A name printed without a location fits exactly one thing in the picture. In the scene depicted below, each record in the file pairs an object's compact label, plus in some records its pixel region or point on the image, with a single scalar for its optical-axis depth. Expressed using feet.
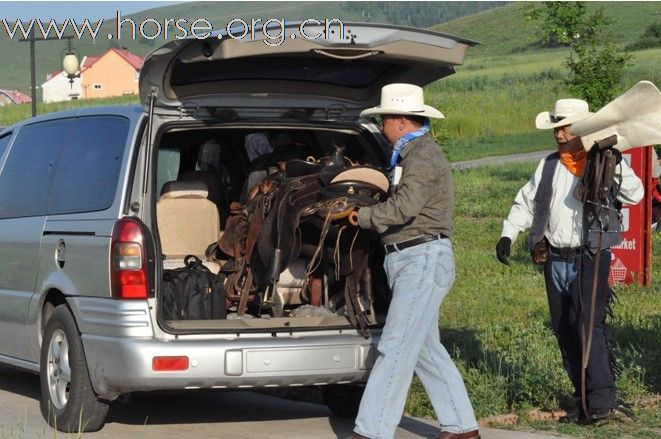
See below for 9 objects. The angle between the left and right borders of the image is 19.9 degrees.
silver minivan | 33.19
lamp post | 156.84
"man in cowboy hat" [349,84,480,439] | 31.84
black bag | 34.90
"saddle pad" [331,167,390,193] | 34.57
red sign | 59.29
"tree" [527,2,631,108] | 93.18
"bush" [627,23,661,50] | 385.87
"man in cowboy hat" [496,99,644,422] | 35.36
